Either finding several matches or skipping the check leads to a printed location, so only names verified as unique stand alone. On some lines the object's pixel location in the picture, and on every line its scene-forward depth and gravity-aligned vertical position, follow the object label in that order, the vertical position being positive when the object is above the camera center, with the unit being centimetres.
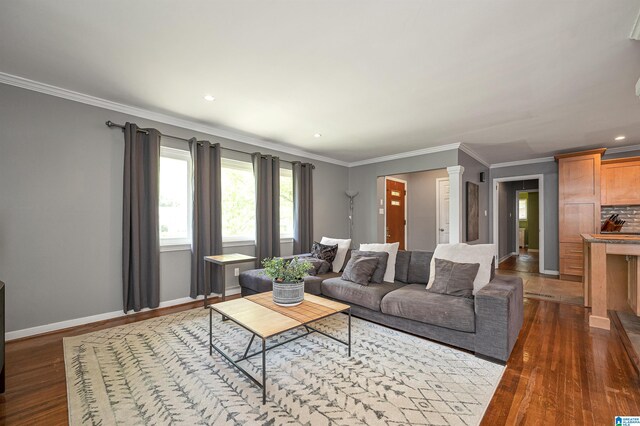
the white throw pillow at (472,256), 272 -45
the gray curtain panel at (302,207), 515 +15
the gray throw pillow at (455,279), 263 -64
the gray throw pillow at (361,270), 322 -66
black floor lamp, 644 +4
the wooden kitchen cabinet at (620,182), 486 +59
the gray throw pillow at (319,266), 375 -73
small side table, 348 -59
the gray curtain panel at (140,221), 325 -7
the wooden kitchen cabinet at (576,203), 506 +21
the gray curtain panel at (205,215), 381 +0
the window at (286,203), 520 +23
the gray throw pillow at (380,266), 333 -63
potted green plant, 242 -60
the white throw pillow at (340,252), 404 -57
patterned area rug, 165 -121
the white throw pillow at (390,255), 340 -52
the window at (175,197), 373 +26
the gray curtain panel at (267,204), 452 +18
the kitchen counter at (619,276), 287 -71
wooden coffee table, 195 -81
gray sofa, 225 -88
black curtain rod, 319 +107
